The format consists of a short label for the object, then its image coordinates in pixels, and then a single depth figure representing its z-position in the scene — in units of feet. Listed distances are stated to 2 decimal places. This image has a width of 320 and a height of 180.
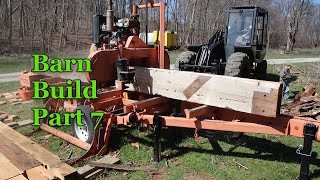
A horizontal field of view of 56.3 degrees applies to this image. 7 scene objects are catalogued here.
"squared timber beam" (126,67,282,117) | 12.48
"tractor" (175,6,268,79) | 31.14
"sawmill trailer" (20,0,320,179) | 12.73
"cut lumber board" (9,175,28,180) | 10.88
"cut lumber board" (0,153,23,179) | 11.06
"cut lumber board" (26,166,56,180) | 11.29
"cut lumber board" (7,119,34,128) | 21.58
